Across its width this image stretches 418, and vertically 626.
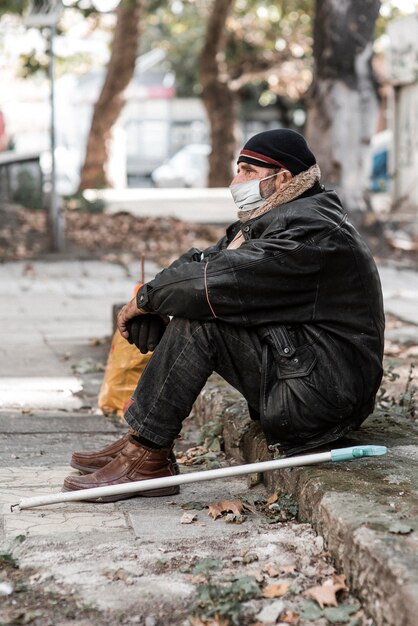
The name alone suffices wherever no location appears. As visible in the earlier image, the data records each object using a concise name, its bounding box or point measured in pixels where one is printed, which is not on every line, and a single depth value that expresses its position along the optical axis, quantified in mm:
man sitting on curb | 7199
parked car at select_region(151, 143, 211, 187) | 76312
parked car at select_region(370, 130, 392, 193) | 63647
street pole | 23812
